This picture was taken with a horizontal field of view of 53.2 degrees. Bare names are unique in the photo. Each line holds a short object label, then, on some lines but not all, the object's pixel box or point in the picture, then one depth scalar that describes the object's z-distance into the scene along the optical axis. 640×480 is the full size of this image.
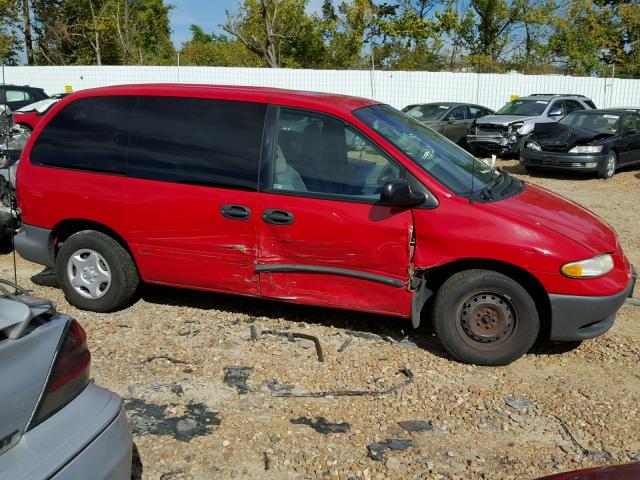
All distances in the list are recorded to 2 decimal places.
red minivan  4.20
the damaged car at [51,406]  2.01
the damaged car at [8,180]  6.94
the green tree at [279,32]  31.88
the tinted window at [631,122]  14.13
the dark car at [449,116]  17.52
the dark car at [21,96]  18.39
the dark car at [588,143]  13.16
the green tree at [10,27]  29.20
